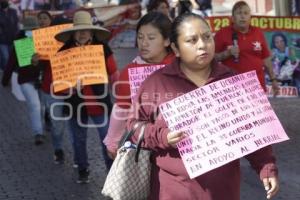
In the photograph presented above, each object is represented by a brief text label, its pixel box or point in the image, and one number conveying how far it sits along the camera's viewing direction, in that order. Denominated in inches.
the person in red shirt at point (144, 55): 152.6
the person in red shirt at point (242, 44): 262.4
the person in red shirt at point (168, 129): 118.1
